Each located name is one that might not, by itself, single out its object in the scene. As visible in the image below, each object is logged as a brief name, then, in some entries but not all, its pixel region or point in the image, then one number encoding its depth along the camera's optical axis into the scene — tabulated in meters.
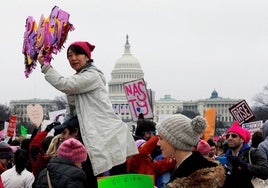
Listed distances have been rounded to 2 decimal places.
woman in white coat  4.75
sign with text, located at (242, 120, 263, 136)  12.33
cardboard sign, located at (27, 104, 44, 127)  12.55
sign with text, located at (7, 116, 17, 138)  14.31
